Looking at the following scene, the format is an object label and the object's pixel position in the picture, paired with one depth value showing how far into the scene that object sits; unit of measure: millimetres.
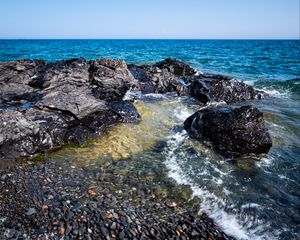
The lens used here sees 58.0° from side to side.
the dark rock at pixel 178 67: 22256
